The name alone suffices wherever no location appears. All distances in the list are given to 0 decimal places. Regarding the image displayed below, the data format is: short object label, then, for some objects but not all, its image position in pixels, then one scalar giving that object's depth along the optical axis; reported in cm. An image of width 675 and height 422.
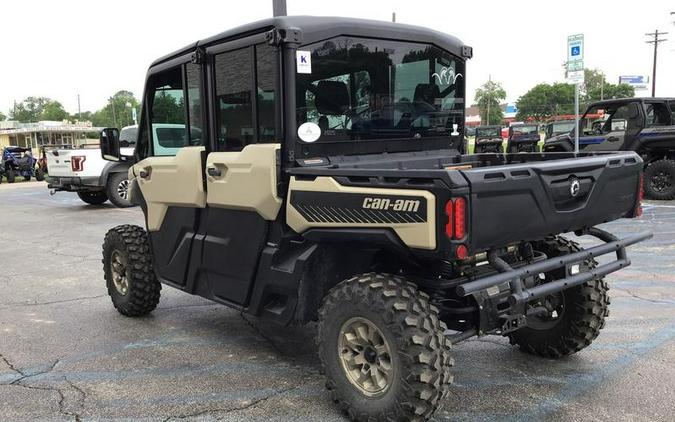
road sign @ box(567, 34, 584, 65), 1149
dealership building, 6453
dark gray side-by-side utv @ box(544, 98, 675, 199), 1225
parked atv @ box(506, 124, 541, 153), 2319
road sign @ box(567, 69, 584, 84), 1140
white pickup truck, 1472
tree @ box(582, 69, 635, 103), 8450
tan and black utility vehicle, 296
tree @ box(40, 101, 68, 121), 12531
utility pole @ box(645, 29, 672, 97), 5769
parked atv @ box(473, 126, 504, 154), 2591
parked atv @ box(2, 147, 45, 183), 2706
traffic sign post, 1146
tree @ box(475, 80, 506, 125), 9253
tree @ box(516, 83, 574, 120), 8138
